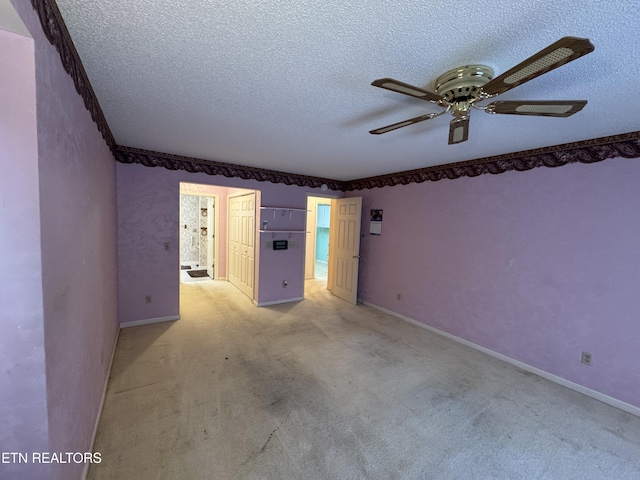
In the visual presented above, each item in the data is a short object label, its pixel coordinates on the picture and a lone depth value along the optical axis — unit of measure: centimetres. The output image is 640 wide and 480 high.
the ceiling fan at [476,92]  113
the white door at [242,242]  477
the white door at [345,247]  489
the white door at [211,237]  652
